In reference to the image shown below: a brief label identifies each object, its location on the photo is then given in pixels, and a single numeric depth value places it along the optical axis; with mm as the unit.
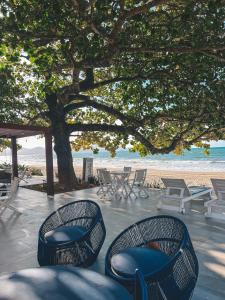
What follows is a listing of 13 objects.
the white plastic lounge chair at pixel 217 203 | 6793
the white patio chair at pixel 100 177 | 10164
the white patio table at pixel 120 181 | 9781
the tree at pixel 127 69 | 6039
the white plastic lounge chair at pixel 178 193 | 7609
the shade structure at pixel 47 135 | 9227
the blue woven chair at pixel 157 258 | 2602
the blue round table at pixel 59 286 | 2018
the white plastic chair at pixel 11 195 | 7374
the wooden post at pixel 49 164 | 10695
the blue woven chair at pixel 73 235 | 3682
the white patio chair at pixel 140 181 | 10008
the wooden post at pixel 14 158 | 13964
